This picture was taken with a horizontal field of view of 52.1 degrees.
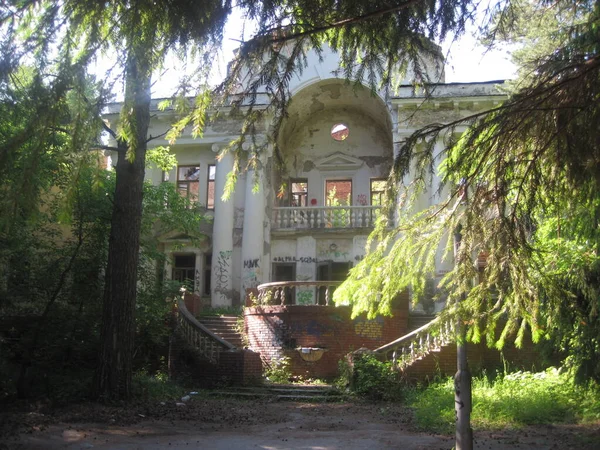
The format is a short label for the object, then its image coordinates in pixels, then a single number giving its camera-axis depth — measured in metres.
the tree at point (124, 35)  5.10
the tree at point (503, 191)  5.57
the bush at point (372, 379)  14.38
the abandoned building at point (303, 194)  22.86
